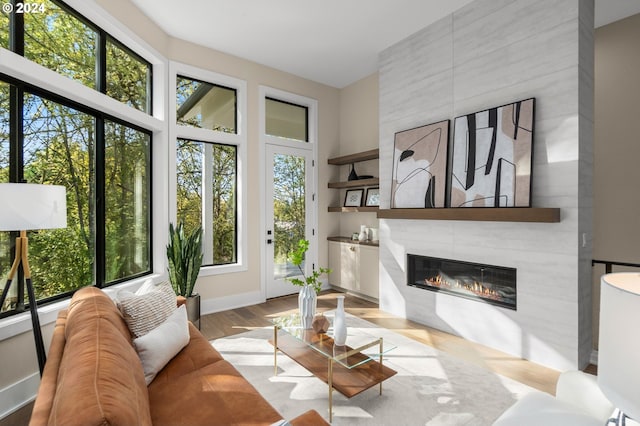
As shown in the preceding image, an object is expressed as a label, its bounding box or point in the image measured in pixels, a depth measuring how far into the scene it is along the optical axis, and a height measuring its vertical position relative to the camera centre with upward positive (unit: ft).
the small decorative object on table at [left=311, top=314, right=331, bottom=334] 7.69 -2.73
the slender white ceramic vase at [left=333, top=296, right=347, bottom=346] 7.01 -2.58
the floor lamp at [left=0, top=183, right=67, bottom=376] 5.43 -0.09
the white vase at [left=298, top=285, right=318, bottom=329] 7.98 -2.37
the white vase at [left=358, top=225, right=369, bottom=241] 15.80 -1.16
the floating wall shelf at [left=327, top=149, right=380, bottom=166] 14.75 +2.56
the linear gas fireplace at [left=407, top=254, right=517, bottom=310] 9.88 -2.31
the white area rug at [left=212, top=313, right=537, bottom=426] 6.60 -4.18
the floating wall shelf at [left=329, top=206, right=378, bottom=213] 14.74 +0.06
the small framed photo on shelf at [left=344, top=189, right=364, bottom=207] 16.29 +0.65
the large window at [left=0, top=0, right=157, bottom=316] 7.38 +1.68
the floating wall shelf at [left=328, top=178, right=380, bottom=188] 14.71 +1.32
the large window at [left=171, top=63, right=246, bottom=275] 13.12 +2.07
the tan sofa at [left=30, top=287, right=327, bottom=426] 2.71 -1.87
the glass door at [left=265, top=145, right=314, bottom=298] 15.31 +0.04
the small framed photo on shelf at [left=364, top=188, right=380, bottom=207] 15.26 +0.60
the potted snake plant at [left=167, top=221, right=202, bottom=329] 11.48 -1.98
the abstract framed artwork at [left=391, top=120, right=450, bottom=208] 11.16 +1.61
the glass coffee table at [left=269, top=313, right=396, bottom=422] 6.47 -3.41
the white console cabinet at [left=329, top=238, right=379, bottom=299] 14.78 -2.73
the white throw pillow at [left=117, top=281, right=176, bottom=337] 5.98 -1.93
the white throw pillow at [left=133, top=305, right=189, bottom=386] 5.48 -2.41
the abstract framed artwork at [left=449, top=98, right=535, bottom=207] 9.09 +1.63
